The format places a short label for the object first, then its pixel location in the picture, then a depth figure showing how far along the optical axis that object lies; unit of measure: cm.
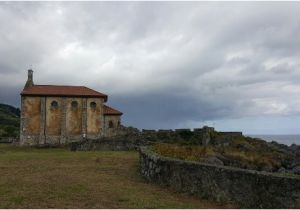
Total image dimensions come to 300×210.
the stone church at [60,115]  2826
